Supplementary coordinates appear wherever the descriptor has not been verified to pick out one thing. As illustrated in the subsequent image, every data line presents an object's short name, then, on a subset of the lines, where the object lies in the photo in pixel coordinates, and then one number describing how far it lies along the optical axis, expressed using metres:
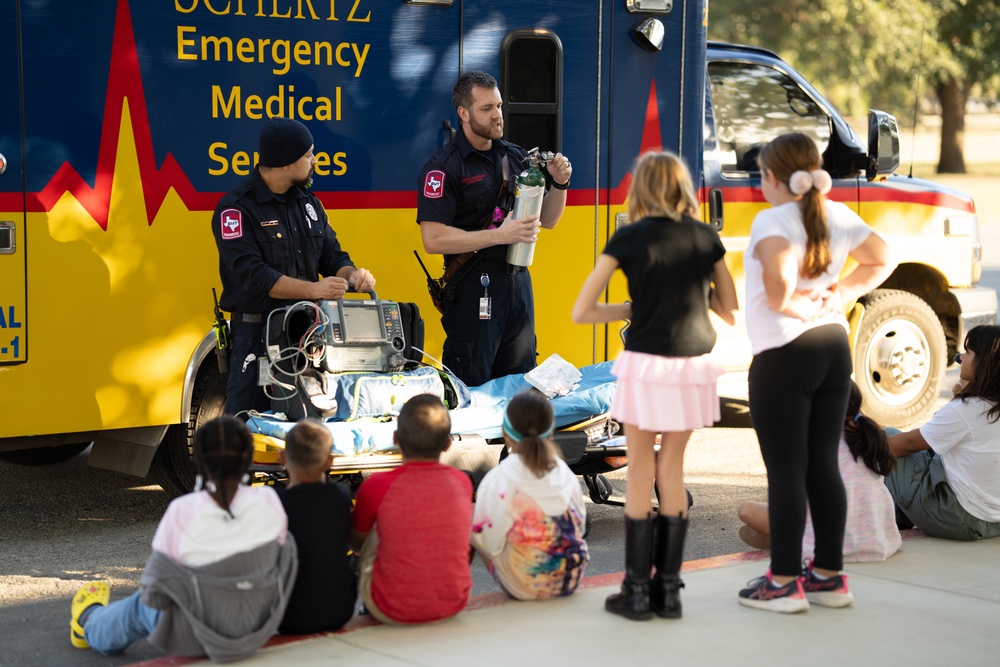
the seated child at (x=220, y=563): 4.34
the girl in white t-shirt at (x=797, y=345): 4.82
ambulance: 6.20
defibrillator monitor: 6.08
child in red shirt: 4.71
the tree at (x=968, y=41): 33.22
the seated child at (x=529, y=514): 5.02
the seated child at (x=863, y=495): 5.68
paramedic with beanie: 6.07
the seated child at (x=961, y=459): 5.95
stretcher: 5.80
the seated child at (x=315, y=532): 4.64
